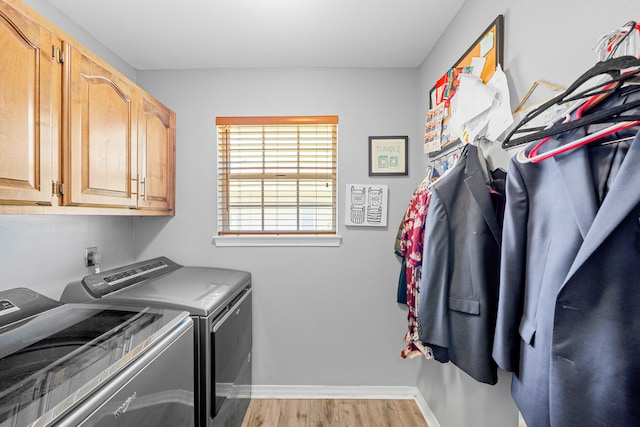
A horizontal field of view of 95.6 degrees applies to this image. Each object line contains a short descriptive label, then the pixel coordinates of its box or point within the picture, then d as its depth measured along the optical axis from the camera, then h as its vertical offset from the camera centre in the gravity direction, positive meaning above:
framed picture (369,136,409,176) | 2.23 +0.44
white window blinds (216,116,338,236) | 2.28 +0.26
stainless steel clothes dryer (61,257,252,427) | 1.41 -0.53
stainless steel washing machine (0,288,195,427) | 0.73 -0.46
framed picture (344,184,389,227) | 2.23 +0.05
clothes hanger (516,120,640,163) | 0.61 +0.16
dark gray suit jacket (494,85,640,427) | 0.59 -0.17
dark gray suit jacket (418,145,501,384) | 1.09 -0.23
